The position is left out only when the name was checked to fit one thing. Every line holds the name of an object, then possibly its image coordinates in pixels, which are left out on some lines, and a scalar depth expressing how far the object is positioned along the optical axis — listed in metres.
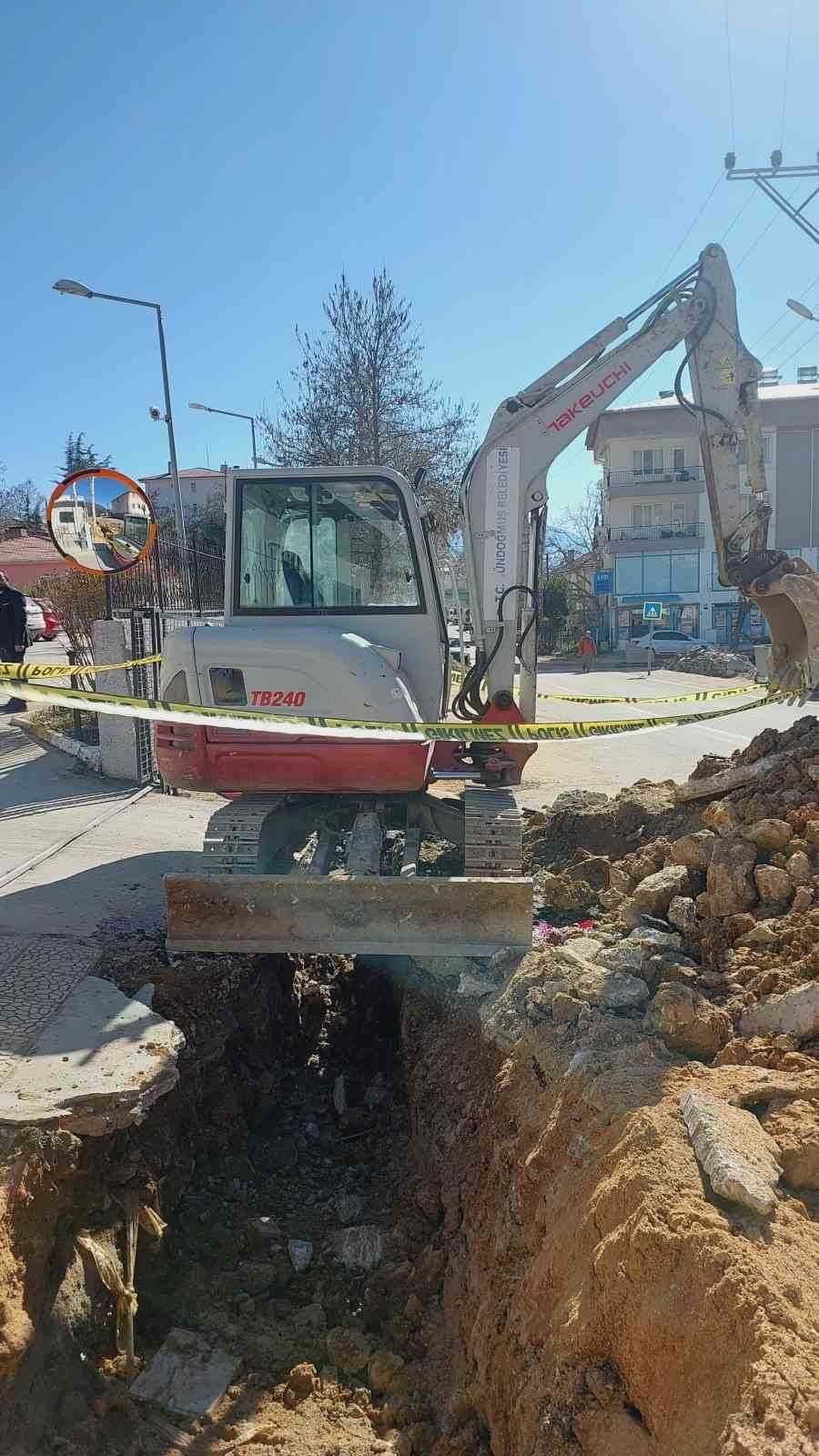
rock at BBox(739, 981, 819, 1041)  3.55
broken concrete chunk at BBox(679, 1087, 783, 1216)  2.67
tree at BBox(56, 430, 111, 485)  56.91
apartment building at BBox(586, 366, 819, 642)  42.91
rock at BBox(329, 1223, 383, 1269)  4.14
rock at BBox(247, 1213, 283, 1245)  4.25
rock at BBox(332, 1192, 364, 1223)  4.48
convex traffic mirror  8.41
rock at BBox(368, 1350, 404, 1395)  3.55
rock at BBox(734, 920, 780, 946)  4.27
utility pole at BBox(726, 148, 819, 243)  17.75
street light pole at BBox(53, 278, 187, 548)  14.37
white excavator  4.96
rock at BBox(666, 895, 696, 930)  4.74
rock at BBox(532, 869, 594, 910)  5.70
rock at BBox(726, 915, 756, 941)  4.45
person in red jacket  34.25
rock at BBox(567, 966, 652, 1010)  4.12
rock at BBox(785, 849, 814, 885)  4.50
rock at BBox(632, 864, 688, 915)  4.97
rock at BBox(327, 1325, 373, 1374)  3.61
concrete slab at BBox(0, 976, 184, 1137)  3.59
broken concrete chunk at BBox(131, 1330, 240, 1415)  3.42
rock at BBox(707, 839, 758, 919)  4.63
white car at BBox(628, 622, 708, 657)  37.88
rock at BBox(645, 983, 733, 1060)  3.75
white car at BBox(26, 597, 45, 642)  22.23
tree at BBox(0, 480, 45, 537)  59.78
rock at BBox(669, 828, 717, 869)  5.07
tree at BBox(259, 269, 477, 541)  20.75
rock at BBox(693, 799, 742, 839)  5.26
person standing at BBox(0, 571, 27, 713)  11.73
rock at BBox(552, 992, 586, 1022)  4.06
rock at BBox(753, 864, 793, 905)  4.51
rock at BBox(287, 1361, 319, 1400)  3.47
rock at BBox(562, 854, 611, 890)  5.99
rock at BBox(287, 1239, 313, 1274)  4.12
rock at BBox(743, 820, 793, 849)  4.83
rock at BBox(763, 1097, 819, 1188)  2.84
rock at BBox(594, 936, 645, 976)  4.37
